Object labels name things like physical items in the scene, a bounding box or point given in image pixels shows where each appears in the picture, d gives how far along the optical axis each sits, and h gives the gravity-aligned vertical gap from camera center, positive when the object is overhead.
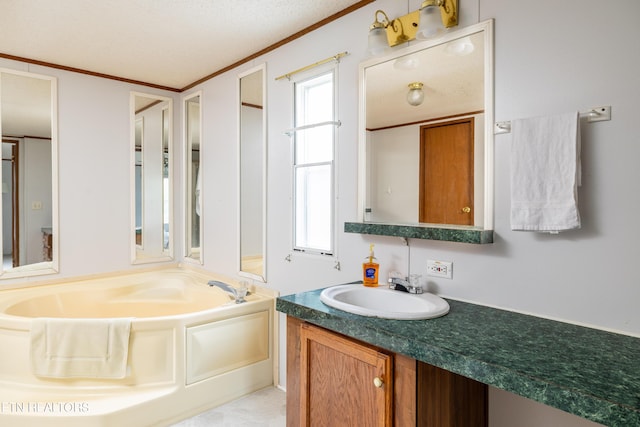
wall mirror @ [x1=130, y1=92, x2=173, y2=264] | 3.53 +0.30
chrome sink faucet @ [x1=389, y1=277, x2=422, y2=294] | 1.78 -0.35
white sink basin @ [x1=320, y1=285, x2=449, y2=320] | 1.47 -0.40
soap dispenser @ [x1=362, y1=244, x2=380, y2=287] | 1.96 -0.32
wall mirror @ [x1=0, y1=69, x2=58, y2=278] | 2.92 +0.28
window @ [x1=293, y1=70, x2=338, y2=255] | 2.33 +0.29
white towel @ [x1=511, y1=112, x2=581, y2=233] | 1.35 +0.14
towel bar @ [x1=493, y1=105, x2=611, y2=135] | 1.32 +0.34
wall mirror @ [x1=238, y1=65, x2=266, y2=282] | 2.82 +0.28
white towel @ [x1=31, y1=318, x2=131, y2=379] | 2.22 -0.80
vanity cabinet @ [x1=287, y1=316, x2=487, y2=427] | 1.33 -0.68
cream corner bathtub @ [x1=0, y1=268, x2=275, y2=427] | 2.14 -1.00
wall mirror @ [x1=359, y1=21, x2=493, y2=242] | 1.64 +0.36
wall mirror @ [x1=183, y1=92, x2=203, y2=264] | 3.55 +0.29
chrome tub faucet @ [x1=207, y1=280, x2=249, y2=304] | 2.68 -0.57
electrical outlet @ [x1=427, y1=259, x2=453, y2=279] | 1.74 -0.27
